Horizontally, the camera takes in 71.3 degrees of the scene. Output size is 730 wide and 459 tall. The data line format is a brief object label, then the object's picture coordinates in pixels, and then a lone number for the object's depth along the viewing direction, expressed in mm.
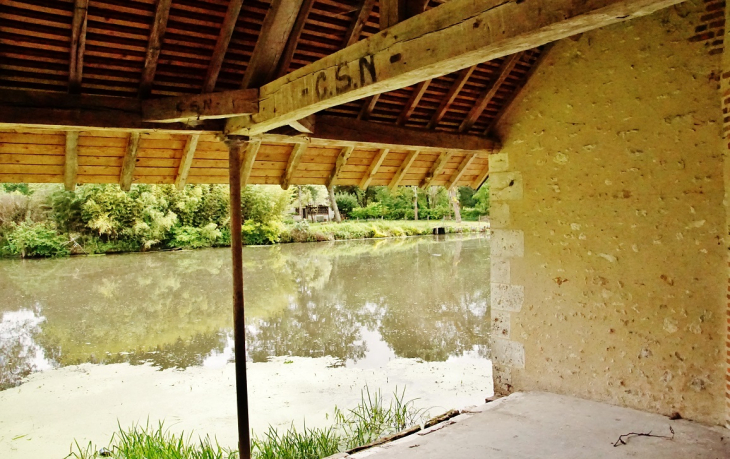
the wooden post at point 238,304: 3500
